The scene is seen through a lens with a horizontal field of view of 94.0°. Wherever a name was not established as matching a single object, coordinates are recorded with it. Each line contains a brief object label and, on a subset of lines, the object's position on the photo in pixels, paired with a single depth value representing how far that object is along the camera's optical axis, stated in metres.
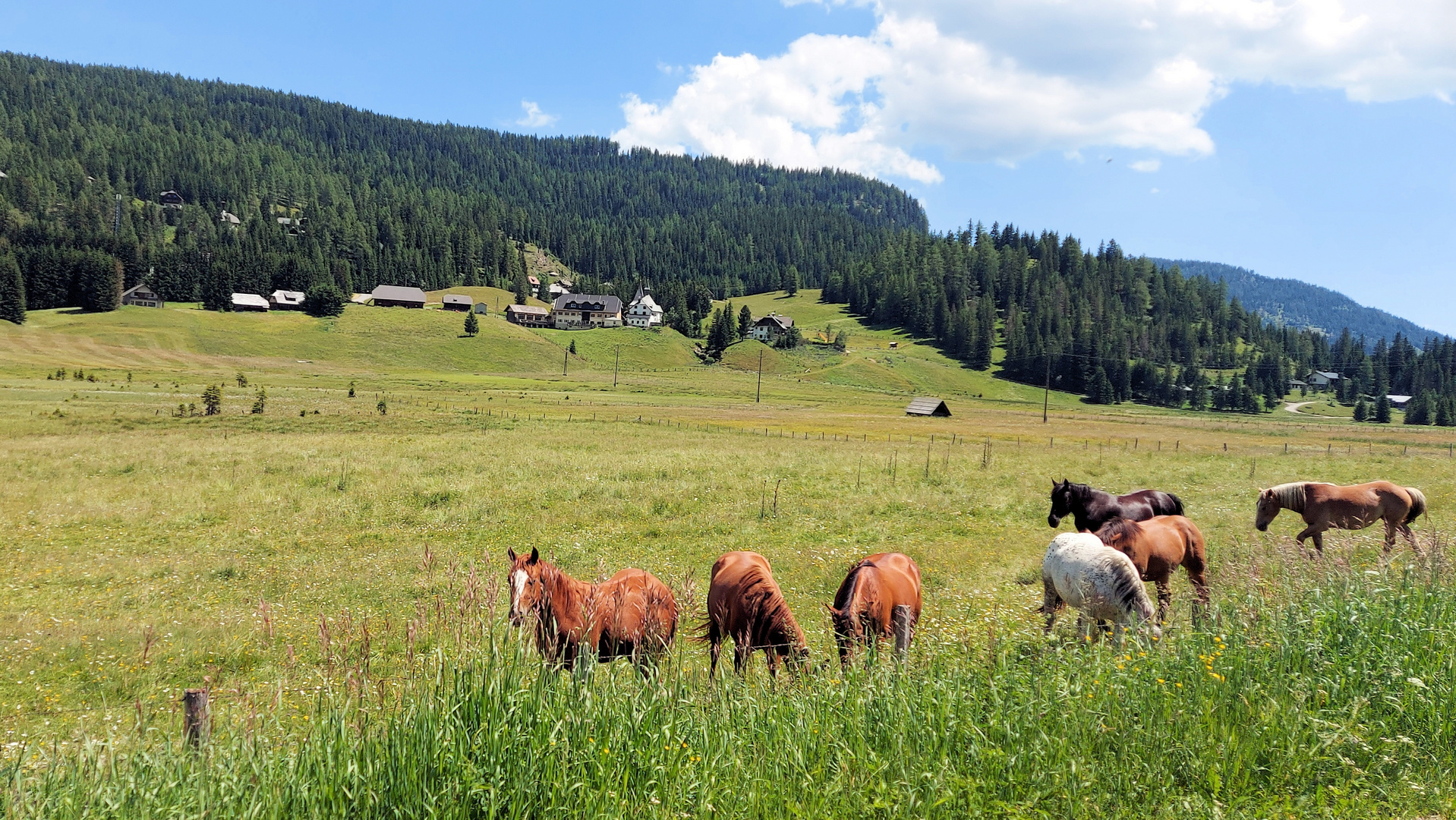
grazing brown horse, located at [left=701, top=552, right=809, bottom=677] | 7.68
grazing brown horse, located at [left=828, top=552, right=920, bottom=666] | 7.90
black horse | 14.58
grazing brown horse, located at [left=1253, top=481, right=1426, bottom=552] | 13.80
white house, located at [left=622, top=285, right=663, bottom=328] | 188.50
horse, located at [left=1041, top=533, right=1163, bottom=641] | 8.74
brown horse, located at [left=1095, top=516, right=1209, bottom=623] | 10.86
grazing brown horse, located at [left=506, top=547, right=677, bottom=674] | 6.60
